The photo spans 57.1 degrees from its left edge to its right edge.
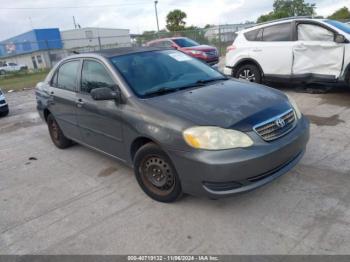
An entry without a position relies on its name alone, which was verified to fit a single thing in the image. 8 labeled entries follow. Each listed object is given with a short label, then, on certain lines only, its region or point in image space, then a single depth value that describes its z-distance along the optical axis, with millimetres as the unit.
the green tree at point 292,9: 42750
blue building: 28188
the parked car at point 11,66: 32825
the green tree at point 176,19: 39188
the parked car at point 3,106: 8758
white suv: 6832
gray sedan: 2904
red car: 13634
